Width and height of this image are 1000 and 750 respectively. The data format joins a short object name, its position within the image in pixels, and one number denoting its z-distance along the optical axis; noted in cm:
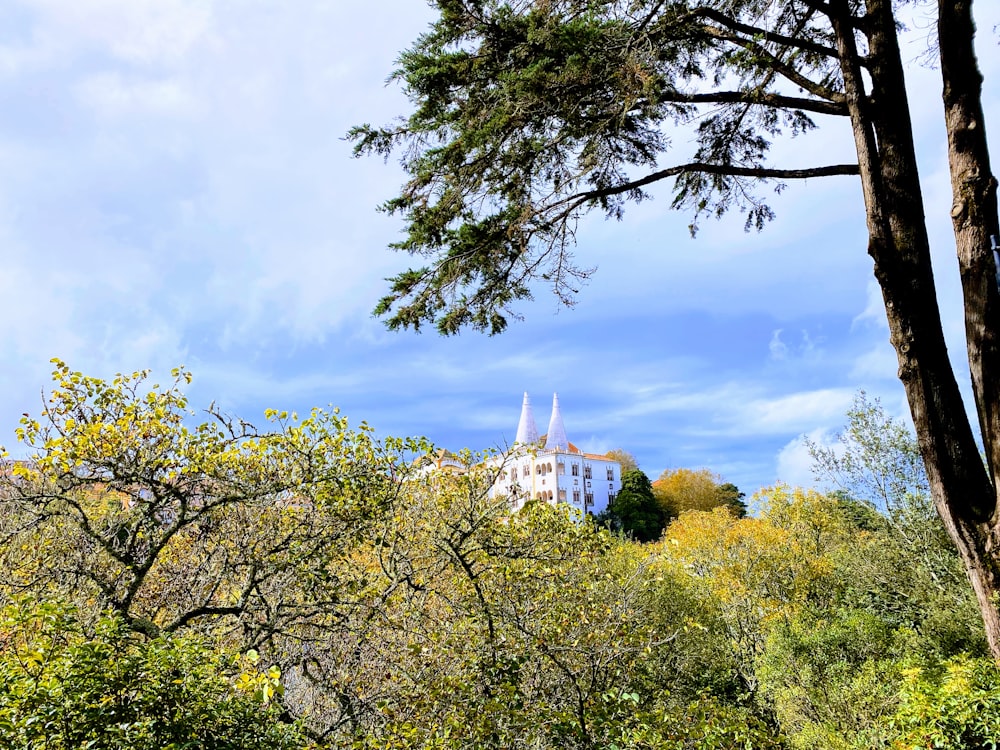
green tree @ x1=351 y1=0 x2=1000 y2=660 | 493
